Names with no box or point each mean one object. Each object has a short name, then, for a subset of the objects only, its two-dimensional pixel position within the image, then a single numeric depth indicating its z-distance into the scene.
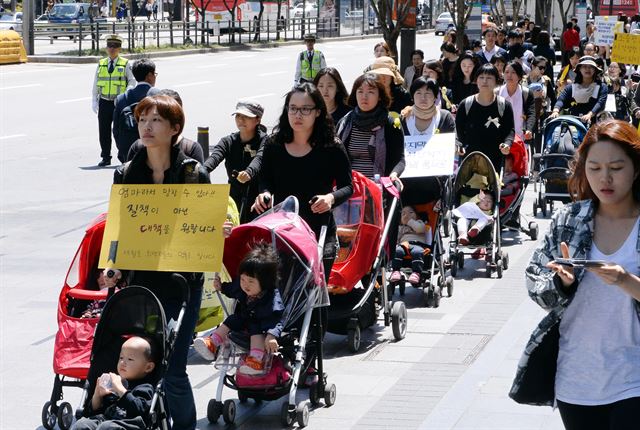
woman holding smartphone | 4.49
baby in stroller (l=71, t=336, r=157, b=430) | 5.73
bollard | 13.75
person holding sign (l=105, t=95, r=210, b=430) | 6.29
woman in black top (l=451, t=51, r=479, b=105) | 17.05
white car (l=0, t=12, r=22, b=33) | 51.28
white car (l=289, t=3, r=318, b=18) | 70.51
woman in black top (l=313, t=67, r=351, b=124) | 10.29
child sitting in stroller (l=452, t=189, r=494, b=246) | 11.20
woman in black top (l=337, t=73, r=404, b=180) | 9.51
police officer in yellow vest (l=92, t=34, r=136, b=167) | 18.47
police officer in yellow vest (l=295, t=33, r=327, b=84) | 22.92
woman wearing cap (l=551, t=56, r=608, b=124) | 14.80
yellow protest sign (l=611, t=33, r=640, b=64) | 13.20
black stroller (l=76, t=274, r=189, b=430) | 6.00
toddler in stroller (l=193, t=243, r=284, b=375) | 6.90
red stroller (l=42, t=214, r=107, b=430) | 6.99
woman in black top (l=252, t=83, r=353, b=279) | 7.61
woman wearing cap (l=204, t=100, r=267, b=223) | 9.37
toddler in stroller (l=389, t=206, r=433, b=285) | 10.11
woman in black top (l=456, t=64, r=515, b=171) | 12.01
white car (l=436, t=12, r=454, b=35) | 68.12
